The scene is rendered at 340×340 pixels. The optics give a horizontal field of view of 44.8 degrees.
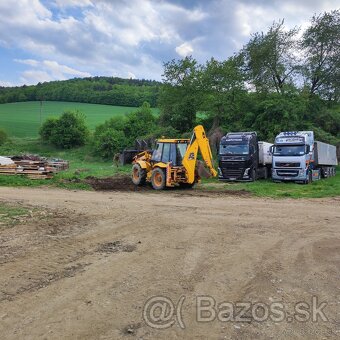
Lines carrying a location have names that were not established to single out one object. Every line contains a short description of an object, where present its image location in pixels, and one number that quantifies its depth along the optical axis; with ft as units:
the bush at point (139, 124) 144.97
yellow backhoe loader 62.59
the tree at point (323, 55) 121.60
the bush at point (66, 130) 166.09
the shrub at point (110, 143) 139.64
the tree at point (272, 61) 123.13
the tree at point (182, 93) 126.31
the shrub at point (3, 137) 175.11
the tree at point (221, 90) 119.03
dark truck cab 77.30
